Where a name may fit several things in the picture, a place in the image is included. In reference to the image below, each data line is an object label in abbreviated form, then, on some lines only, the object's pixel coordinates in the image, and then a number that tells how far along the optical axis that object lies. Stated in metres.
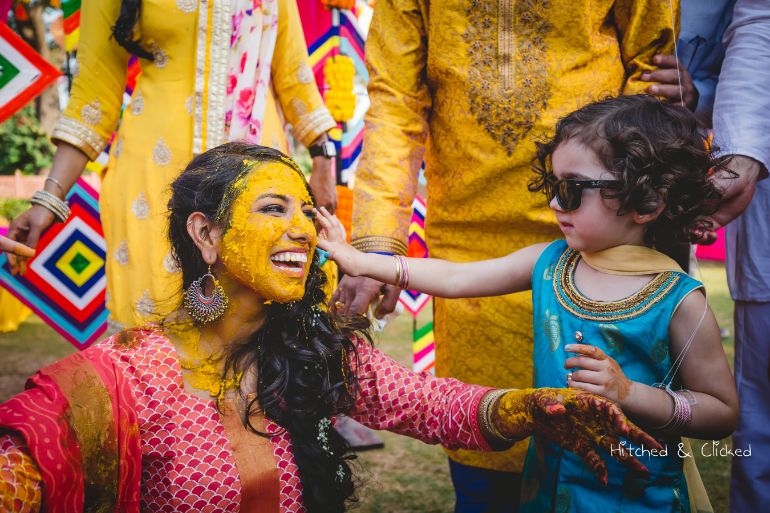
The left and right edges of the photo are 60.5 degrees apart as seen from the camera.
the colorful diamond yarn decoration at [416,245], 4.95
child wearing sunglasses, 1.61
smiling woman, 1.39
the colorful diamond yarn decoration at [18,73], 2.89
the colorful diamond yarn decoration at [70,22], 3.80
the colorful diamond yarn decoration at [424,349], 4.95
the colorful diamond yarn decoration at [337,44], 4.50
